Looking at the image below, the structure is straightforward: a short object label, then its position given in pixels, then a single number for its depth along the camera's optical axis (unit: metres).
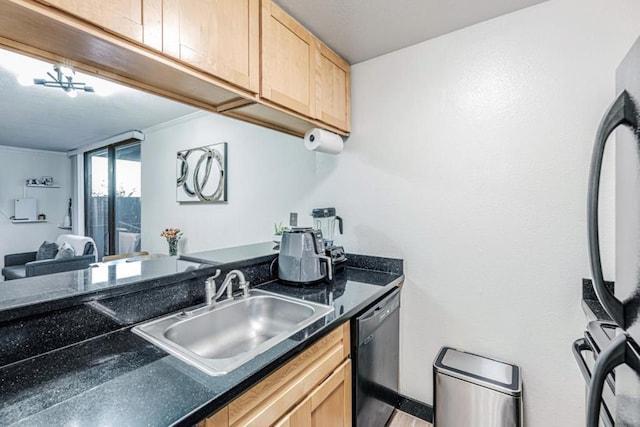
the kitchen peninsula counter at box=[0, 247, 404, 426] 0.67
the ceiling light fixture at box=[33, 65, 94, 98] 2.29
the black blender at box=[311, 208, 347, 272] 1.89
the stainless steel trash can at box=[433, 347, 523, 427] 1.35
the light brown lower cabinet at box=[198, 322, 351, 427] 0.86
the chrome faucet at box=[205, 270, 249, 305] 1.34
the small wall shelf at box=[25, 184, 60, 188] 5.24
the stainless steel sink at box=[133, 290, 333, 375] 1.01
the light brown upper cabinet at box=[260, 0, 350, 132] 1.39
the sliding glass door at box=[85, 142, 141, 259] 4.33
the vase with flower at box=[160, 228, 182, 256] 3.26
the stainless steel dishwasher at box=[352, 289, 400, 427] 1.38
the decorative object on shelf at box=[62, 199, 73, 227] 5.57
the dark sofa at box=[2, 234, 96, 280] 3.45
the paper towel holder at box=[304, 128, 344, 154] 1.83
